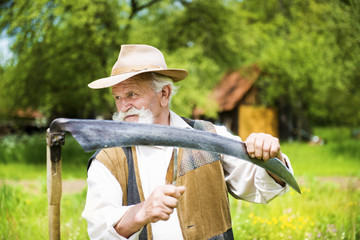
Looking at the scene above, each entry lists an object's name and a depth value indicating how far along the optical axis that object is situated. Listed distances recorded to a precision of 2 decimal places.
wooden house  20.84
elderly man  1.64
